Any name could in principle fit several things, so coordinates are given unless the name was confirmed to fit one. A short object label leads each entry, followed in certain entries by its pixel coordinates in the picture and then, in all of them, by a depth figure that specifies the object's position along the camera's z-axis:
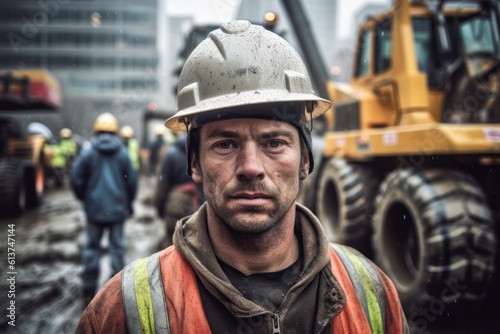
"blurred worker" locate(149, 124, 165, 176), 12.95
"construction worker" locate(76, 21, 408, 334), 1.43
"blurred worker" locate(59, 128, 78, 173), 17.41
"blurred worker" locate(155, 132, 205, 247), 4.80
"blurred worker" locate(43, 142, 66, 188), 14.92
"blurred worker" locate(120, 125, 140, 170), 14.48
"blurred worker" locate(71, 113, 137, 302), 4.87
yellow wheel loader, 3.52
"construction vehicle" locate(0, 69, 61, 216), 8.91
